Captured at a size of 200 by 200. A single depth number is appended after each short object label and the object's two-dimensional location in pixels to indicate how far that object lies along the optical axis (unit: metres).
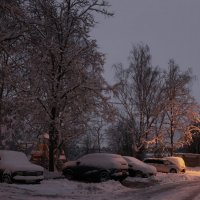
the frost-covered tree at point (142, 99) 50.16
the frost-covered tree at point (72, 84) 27.84
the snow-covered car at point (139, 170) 30.98
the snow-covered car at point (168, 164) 43.38
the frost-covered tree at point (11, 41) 13.91
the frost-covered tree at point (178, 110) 52.25
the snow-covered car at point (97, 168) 25.58
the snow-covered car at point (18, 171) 21.36
